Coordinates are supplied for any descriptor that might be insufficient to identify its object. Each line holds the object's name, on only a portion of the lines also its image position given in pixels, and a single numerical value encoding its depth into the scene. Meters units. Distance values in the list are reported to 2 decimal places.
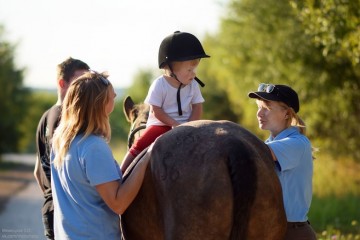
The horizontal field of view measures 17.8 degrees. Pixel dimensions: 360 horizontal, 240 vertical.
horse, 6.13
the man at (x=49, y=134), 9.09
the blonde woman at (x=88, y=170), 6.69
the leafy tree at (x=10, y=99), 63.48
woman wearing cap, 7.13
